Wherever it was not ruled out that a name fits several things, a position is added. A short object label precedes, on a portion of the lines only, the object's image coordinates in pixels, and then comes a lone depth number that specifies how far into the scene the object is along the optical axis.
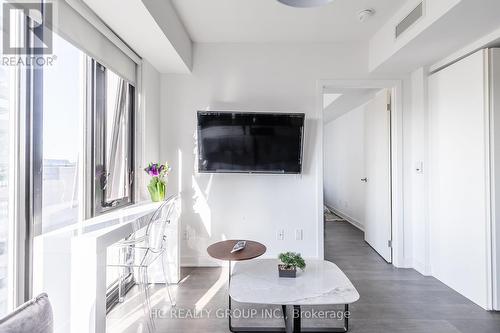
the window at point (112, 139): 2.12
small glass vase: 2.54
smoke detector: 2.38
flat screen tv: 2.86
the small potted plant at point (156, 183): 2.52
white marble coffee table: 1.53
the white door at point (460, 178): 2.17
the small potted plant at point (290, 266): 1.83
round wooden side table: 1.91
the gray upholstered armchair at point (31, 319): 0.87
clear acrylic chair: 1.97
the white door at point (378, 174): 3.16
